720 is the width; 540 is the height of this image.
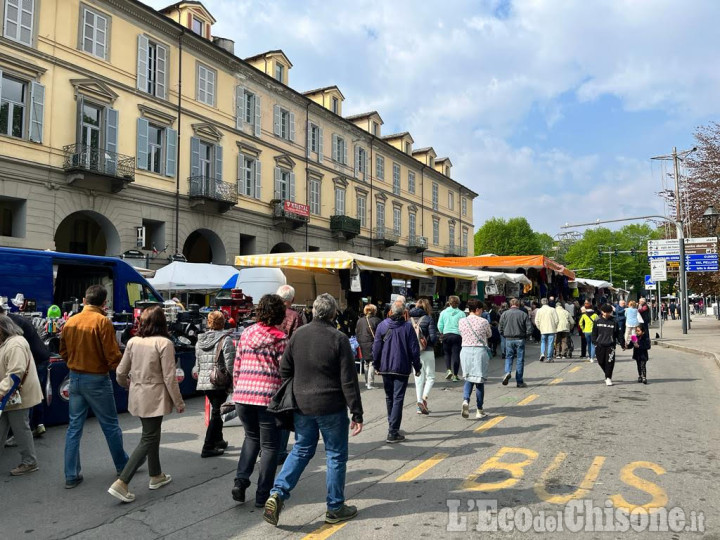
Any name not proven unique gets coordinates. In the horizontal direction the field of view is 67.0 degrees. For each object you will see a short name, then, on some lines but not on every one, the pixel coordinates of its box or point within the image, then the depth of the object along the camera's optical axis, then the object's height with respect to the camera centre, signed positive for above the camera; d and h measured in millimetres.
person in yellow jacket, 14439 -582
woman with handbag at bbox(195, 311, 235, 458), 5543 -738
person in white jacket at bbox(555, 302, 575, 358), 15764 -891
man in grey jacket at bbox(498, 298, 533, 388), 10656 -627
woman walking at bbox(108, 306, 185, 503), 4758 -734
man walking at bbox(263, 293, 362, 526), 4090 -794
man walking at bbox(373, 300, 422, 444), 6738 -735
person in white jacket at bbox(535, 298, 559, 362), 14586 -450
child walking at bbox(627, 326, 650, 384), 10803 -870
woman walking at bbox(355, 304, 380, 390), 10258 -536
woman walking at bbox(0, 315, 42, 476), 5176 -871
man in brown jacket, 5008 -716
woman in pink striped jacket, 4391 -716
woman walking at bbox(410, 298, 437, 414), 8312 -996
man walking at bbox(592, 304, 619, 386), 10617 -685
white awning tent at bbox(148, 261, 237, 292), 16047 +711
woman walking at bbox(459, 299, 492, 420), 7996 -785
